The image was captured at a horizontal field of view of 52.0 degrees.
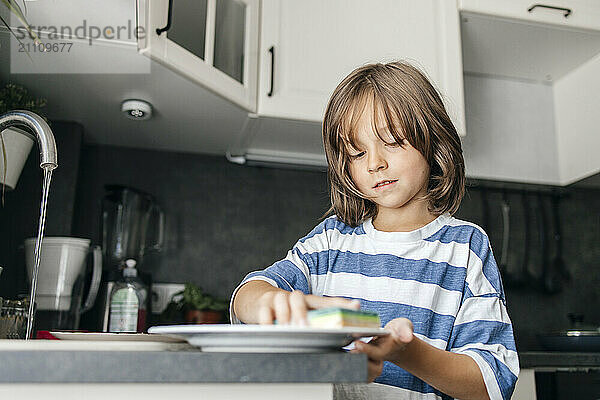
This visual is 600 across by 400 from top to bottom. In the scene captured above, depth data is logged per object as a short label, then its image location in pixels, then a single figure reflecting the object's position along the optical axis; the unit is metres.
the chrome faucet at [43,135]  0.90
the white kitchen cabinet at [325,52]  1.59
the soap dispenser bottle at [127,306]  1.52
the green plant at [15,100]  1.26
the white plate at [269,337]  0.46
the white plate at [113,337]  0.67
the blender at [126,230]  1.64
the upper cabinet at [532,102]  1.90
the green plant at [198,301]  1.62
